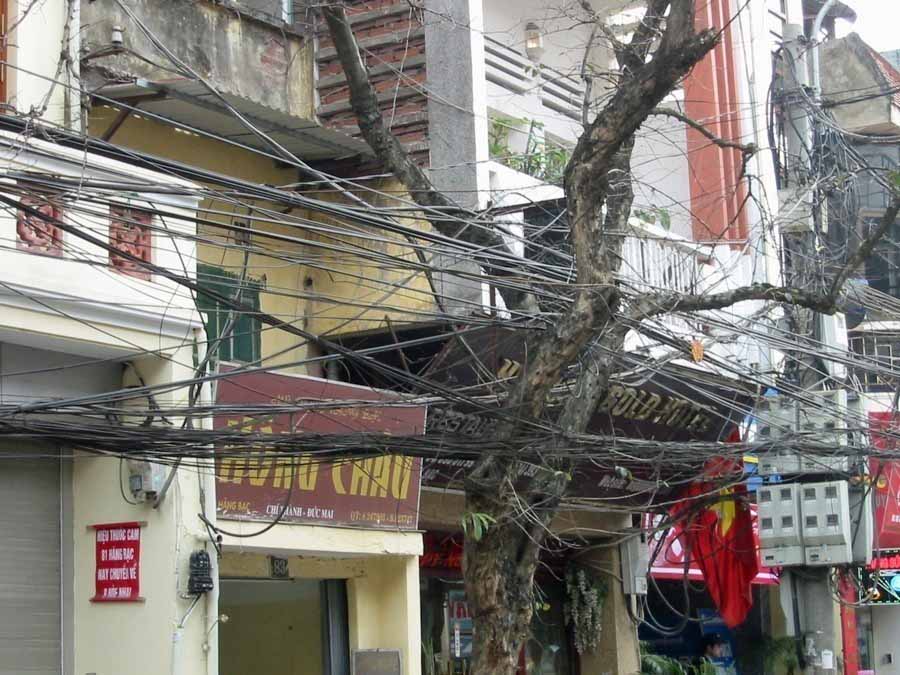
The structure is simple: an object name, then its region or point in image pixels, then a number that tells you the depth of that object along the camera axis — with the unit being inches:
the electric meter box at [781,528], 481.7
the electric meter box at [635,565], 599.8
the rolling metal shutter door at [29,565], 349.1
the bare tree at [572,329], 307.4
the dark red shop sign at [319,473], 386.6
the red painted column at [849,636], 743.7
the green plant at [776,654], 672.4
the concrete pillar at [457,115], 458.0
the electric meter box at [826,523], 469.4
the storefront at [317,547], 394.0
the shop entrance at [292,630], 454.6
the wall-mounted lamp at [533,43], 533.2
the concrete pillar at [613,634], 597.0
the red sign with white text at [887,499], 583.4
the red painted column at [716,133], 601.6
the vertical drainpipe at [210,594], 350.9
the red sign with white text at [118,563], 351.3
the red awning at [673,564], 617.9
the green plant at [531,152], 491.8
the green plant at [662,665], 614.5
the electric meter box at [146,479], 350.0
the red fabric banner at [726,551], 586.9
